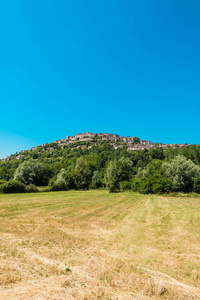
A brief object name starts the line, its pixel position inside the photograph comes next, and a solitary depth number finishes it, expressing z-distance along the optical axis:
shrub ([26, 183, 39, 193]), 47.87
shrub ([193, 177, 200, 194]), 42.09
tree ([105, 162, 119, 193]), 49.38
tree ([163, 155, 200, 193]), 45.66
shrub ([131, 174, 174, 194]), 41.47
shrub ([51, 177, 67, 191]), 56.76
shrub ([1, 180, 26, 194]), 43.22
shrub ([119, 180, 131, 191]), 54.28
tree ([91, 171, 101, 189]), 66.43
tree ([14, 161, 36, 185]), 59.80
